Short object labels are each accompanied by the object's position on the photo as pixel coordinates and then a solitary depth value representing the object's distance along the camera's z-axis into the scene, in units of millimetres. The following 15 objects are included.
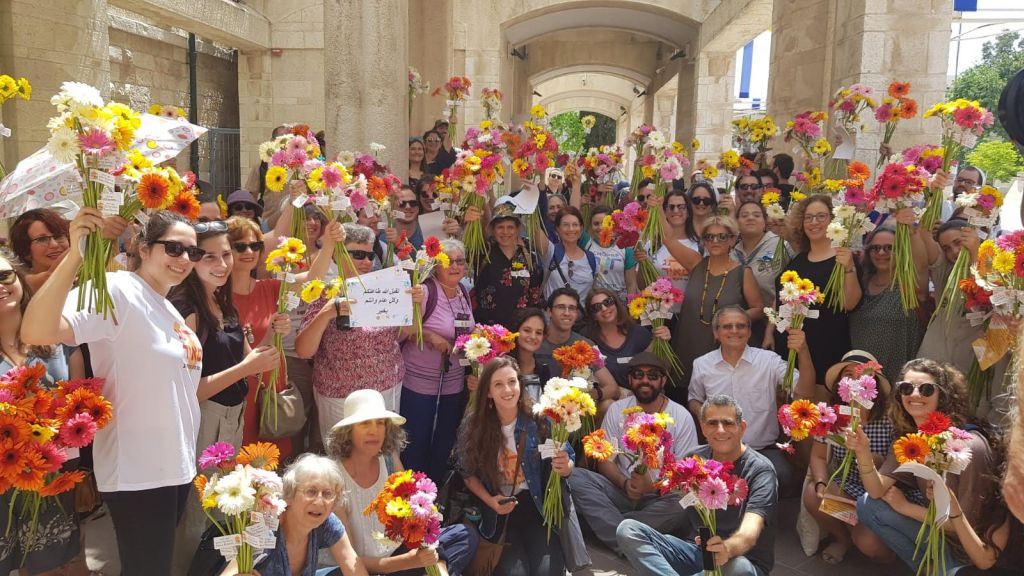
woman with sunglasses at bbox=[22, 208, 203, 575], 3160
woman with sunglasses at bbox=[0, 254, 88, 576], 3604
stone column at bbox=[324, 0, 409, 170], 6273
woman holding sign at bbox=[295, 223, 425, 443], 4820
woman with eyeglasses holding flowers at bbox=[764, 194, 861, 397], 5406
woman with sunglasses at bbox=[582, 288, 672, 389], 5969
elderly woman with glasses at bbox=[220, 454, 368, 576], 3545
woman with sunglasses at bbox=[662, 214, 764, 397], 5859
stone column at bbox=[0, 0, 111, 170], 7680
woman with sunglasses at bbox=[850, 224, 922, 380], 5293
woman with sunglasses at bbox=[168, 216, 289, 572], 3818
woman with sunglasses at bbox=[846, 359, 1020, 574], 3777
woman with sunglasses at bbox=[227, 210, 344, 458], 4457
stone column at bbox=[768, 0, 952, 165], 7723
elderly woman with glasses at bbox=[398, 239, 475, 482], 5309
